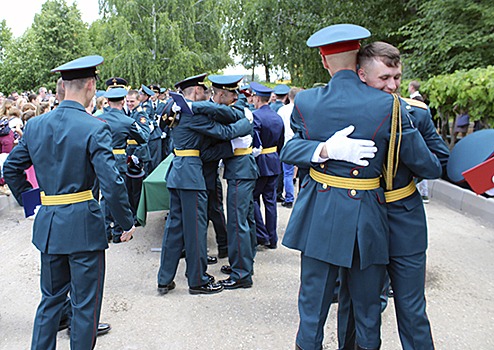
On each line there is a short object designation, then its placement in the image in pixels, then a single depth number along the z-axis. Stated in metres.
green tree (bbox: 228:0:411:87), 15.05
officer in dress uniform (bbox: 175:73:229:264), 5.41
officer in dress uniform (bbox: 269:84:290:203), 8.21
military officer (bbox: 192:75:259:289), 4.56
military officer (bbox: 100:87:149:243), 5.78
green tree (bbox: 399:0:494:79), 10.41
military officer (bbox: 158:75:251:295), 4.35
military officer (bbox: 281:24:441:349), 2.40
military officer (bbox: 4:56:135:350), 2.80
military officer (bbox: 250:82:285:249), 5.62
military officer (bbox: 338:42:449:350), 2.62
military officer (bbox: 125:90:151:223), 6.12
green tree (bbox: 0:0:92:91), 30.72
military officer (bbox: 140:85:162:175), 8.93
